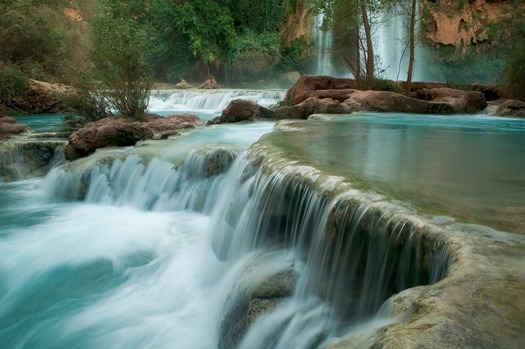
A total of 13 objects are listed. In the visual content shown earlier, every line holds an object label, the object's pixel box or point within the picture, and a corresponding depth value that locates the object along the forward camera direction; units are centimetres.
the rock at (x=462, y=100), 1347
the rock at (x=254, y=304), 338
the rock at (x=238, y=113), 1220
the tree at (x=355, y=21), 1619
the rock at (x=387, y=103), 1297
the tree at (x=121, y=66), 1094
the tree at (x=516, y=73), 1467
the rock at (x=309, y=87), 1496
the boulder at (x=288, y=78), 3222
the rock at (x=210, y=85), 2699
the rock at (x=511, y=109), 1212
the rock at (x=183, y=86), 2791
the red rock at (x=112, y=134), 924
